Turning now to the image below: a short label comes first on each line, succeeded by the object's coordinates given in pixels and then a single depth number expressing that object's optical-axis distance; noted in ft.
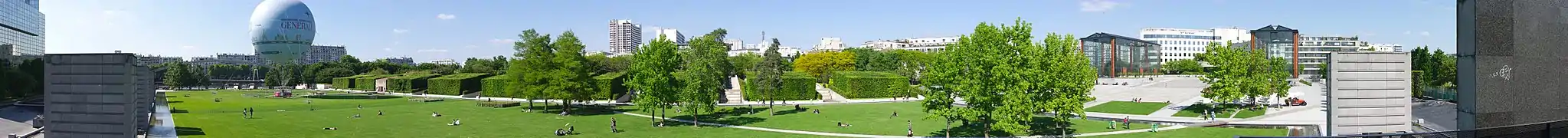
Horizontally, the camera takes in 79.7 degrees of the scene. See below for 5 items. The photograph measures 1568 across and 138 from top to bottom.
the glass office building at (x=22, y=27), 162.91
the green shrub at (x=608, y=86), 173.68
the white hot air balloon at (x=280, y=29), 350.02
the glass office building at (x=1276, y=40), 285.84
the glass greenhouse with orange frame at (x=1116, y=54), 359.46
